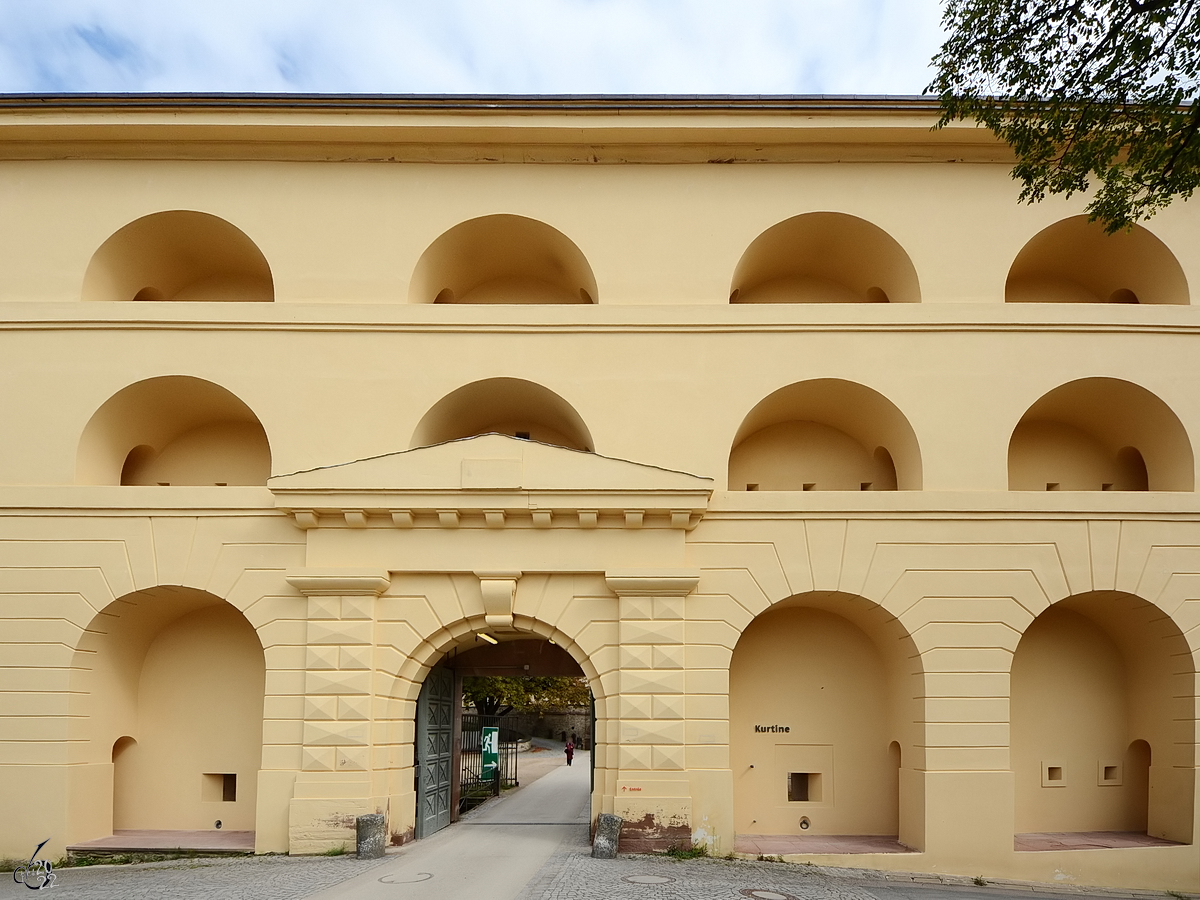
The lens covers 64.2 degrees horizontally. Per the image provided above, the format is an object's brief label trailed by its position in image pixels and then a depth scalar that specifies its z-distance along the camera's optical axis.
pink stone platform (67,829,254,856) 14.52
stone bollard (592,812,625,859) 13.69
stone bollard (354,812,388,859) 13.73
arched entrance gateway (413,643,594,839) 15.98
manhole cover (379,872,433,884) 12.18
